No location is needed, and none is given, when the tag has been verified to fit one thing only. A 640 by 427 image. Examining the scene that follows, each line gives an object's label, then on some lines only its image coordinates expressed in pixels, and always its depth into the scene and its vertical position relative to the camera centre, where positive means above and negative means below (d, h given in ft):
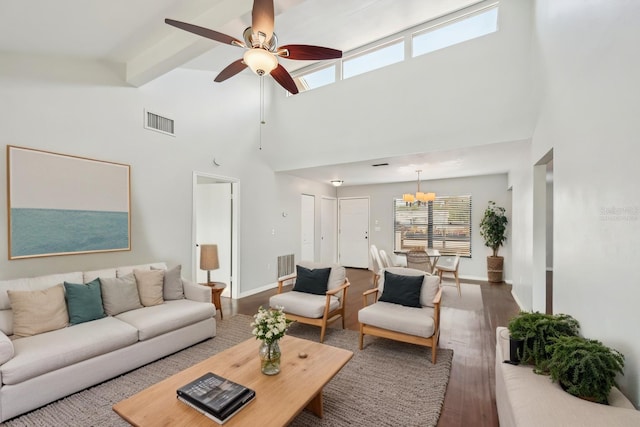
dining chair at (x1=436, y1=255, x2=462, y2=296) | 17.54 -3.20
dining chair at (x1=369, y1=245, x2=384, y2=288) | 16.06 -2.70
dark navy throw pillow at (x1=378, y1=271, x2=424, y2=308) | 10.90 -2.86
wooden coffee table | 5.06 -3.56
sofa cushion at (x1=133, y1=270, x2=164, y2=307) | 10.82 -2.70
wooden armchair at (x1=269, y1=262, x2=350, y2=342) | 11.23 -3.51
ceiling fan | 6.40 +4.16
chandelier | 19.51 +1.21
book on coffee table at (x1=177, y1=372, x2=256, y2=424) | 5.06 -3.36
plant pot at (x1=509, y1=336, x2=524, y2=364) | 6.14 -2.84
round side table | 13.34 -3.65
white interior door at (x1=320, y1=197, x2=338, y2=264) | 26.30 -1.39
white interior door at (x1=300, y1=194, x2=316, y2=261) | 23.45 -0.96
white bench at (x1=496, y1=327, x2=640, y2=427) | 4.11 -3.00
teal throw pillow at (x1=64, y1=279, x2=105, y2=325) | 8.95 -2.77
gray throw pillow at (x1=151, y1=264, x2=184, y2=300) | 11.62 -2.85
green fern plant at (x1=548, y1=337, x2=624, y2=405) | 4.66 -2.54
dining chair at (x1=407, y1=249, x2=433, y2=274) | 15.43 -2.48
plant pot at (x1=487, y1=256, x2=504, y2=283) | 20.65 -3.75
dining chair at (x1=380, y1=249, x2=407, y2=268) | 16.69 -2.76
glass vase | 6.53 -3.21
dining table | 16.93 -2.45
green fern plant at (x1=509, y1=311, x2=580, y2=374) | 5.91 -2.51
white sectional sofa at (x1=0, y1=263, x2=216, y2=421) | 6.86 -3.65
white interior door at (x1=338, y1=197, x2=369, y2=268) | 27.17 -1.63
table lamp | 14.11 -2.09
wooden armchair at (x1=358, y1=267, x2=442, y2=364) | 9.50 -3.45
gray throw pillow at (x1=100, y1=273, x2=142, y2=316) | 9.82 -2.77
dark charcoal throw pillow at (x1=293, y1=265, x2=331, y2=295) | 12.54 -2.87
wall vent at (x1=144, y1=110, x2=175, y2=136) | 12.78 +4.15
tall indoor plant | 20.40 -1.52
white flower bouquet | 6.40 -2.48
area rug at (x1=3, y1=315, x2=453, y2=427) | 6.81 -4.79
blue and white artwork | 9.29 +0.36
